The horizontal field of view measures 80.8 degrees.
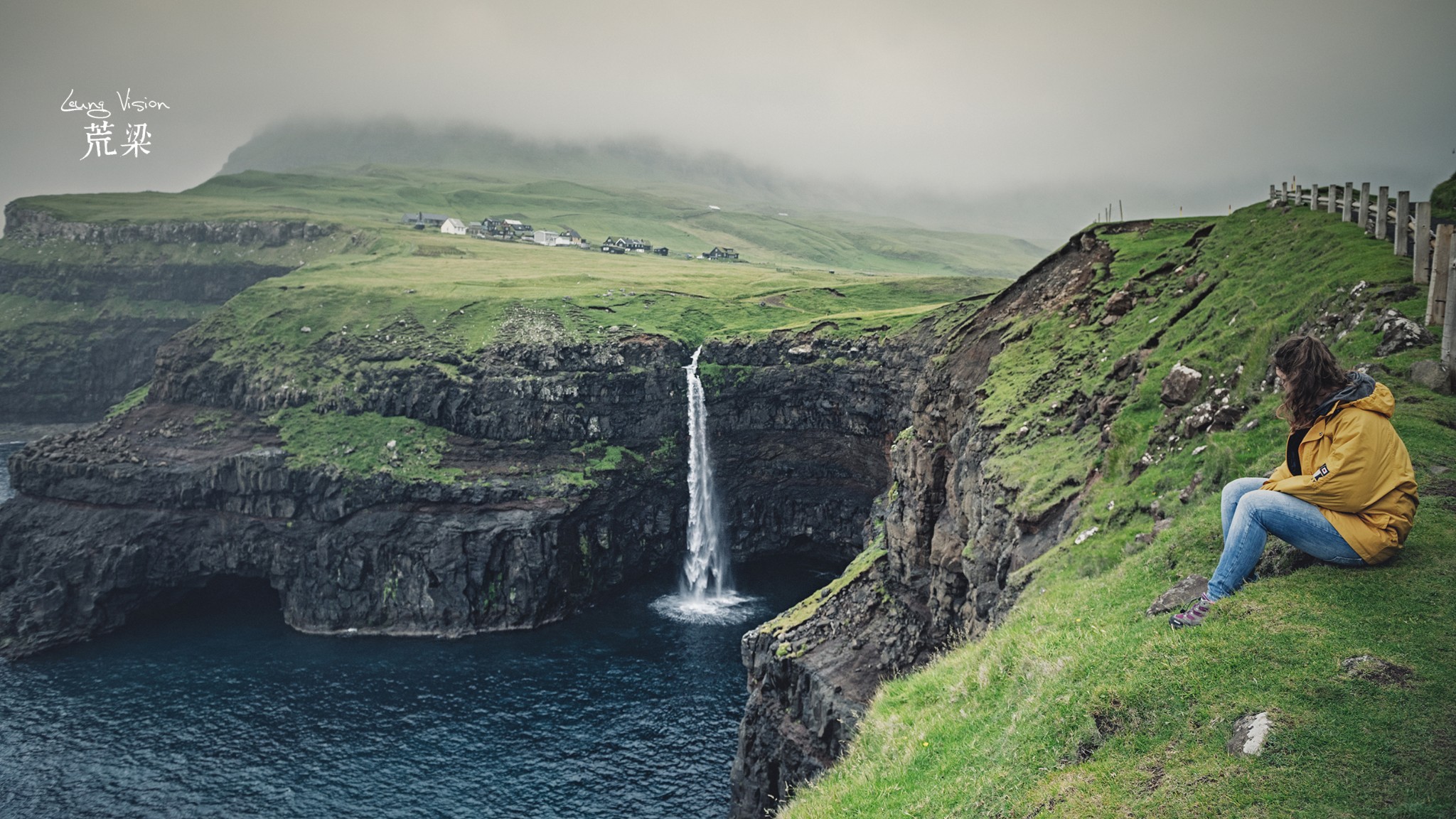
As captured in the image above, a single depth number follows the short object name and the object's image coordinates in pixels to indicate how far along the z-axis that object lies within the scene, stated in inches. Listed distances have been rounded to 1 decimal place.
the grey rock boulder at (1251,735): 383.9
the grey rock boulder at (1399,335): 738.8
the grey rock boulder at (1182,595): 552.1
